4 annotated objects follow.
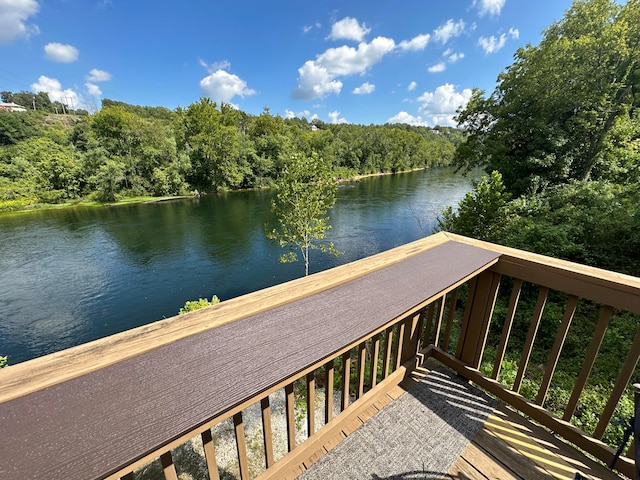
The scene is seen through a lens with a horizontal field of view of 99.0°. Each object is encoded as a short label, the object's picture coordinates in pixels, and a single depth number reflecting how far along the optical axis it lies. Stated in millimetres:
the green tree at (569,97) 7023
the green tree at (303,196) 8953
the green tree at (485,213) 6066
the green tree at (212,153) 23969
